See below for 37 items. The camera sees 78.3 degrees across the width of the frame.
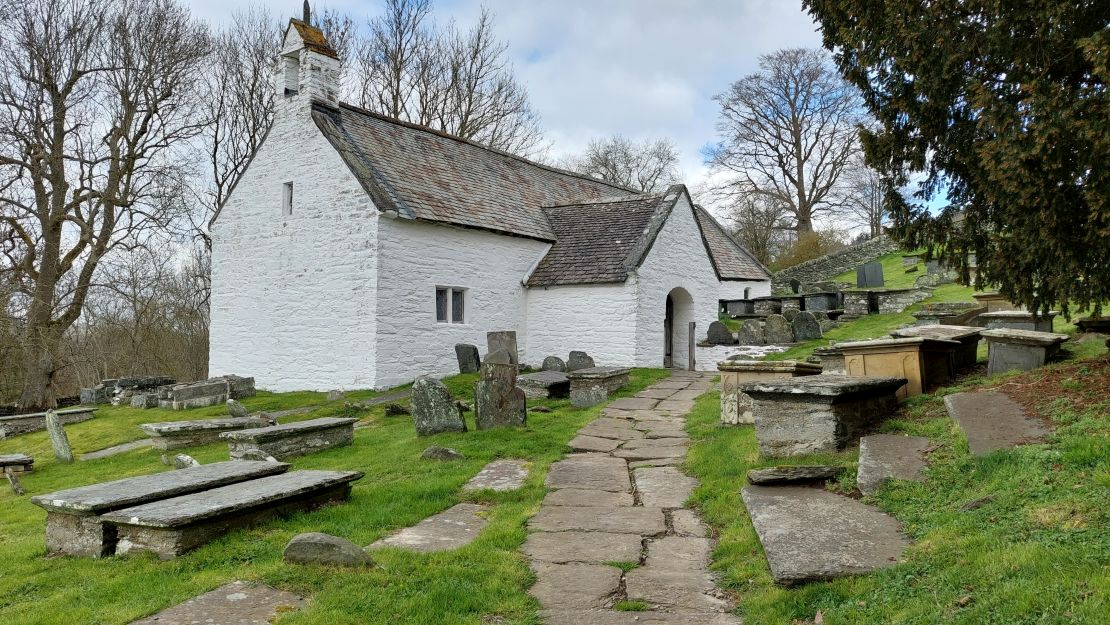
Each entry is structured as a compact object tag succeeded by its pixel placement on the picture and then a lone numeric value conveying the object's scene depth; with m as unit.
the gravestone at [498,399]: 9.58
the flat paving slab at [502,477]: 6.80
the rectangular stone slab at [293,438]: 9.02
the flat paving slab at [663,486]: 6.22
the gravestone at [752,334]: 18.62
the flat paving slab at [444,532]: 5.05
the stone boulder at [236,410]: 12.79
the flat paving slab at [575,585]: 4.02
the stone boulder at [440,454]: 7.90
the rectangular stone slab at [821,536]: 3.83
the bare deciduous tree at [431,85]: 31.06
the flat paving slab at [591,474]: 6.84
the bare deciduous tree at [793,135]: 35.91
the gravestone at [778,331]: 18.08
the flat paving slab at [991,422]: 5.05
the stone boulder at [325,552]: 4.40
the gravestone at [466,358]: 17.06
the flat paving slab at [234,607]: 3.73
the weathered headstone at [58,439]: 11.95
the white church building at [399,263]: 16.12
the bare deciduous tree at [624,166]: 42.50
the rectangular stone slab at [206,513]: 4.96
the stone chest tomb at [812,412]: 6.30
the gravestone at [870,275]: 26.41
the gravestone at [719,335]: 19.23
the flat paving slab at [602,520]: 5.43
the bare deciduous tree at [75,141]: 19.08
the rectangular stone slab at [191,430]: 11.34
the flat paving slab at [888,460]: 5.11
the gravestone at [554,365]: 15.94
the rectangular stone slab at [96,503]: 5.27
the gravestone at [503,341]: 11.98
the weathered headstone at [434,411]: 9.40
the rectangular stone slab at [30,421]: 15.96
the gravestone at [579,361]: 15.85
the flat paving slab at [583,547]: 4.78
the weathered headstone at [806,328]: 18.33
